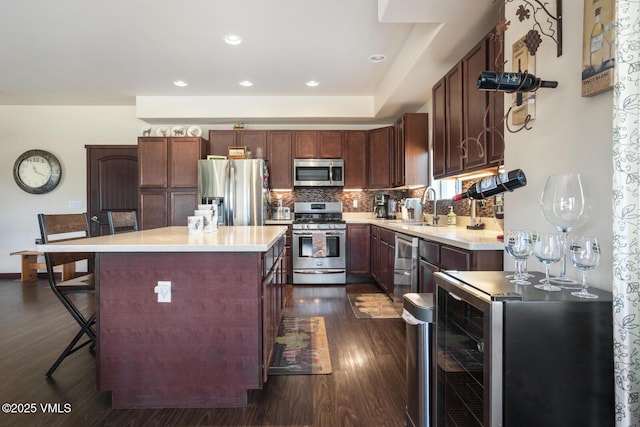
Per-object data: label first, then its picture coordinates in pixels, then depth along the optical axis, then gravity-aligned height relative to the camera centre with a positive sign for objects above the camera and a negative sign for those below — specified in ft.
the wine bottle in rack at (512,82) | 4.23 +1.62
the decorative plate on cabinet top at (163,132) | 15.69 +3.65
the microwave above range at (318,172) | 16.16 +1.82
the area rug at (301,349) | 7.14 -3.34
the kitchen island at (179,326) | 5.65 -1.95
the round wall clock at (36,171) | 16.78 +1.97
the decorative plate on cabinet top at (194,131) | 15.83 +3.73
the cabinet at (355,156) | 16.44 +2.63
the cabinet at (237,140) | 16.24 +3.38
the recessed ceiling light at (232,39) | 10.12 +5.22
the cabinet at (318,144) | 16.34 +3.20
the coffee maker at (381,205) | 16.25 +0.23
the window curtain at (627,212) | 2.86 -0.02
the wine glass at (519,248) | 3.88 -0.45
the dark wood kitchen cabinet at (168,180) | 15.35 +1.38
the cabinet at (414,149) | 13.58 +2.47
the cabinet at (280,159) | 16.31 +2.47
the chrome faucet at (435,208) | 12.16 +0.06
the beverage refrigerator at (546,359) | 3.02 -1.37
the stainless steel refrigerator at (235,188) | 14.85 +0.98
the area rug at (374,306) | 10.56 -3.34
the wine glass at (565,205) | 3.70 +0.05
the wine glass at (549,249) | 3.64 -0.43
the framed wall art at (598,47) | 3.38 +1.72
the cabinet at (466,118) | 7.22 +2.28
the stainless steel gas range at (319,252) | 15.02 -1.89
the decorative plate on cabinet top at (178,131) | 15.72 +3.69
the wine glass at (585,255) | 3.31 -0.46
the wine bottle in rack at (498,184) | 4.32 +0.34
